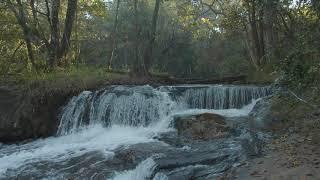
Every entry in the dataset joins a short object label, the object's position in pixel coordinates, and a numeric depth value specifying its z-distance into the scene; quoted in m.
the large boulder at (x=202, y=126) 10.13
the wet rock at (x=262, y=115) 10.69
